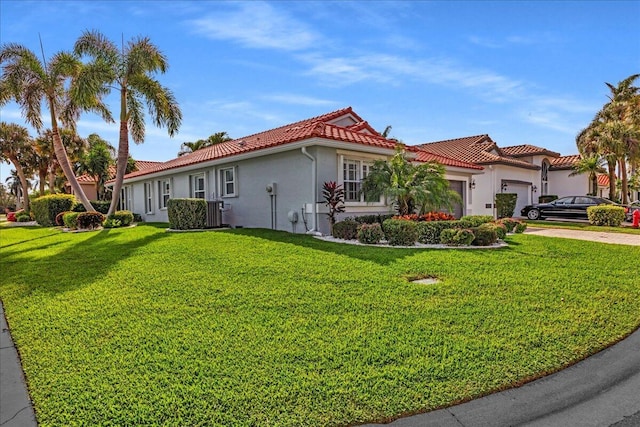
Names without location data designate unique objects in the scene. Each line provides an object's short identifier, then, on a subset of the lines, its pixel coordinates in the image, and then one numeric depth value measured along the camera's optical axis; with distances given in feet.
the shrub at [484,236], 32.81
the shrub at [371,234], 33.76
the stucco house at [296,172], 39.75
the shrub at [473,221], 36.19
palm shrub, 39.32
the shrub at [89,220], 53.11
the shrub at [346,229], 36.19
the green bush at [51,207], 70.13
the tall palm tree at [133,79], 53.01
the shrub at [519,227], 43.45
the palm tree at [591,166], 85.40
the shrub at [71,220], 53.88
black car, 69.21
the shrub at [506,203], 70.59
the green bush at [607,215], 57.00
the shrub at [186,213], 46.21
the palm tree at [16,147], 106.11
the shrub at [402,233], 32.89
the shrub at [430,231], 34.06
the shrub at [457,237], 32.24
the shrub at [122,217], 58.34
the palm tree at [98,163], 103.86
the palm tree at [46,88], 54.85
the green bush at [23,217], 88.12
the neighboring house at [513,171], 74.23
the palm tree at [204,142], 115.24
